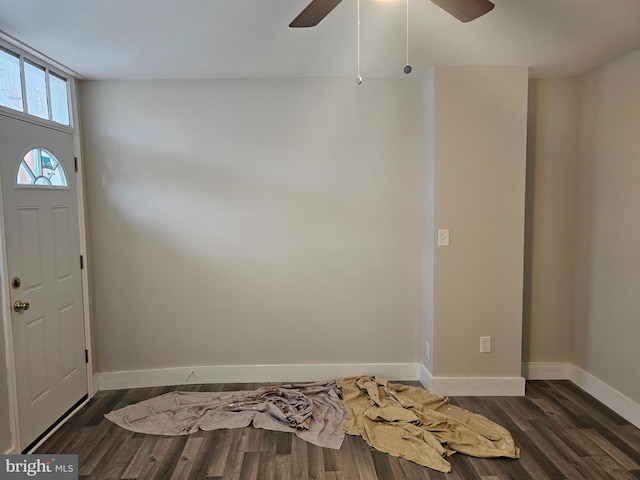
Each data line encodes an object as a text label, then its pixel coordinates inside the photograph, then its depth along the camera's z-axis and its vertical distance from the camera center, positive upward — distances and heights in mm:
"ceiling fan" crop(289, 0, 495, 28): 1633 +824
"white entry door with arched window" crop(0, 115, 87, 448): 2451 -381
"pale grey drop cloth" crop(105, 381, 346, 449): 2764 -1449
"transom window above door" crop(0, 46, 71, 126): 2451 +822
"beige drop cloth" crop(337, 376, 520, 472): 2463 -1433
